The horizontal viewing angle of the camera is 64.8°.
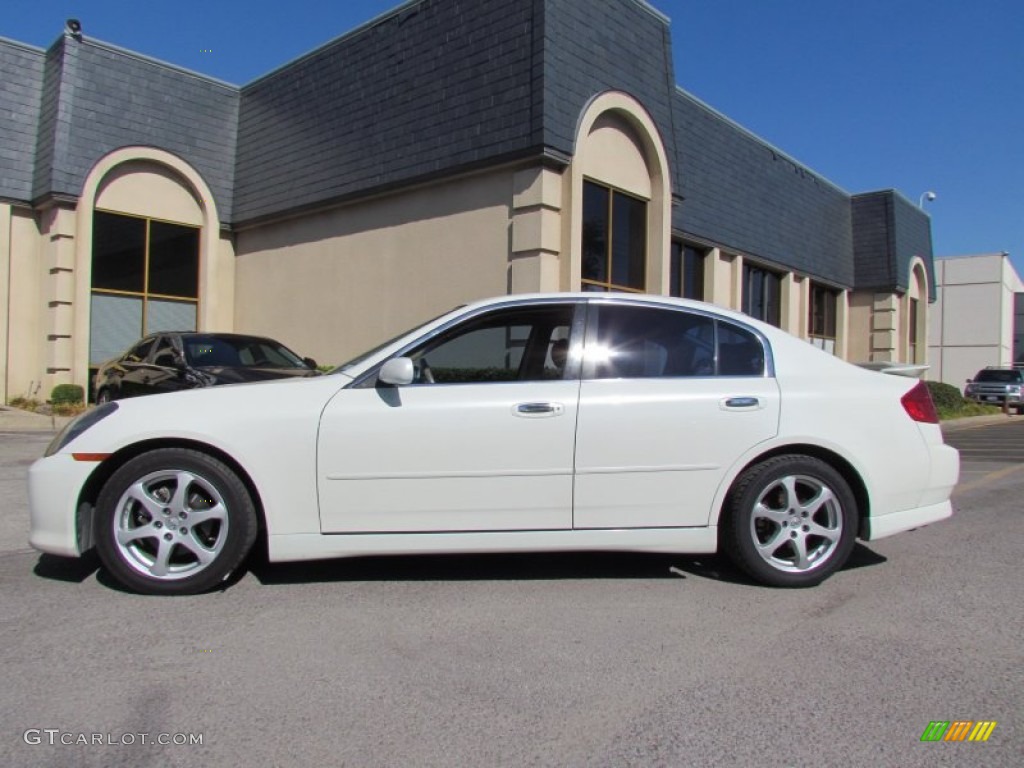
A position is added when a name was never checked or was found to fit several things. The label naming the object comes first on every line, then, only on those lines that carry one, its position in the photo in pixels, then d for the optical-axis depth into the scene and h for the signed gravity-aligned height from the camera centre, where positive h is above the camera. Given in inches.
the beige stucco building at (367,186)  461.7 +141.2
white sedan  164.6 -14.2
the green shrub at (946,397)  859.8 +2.2
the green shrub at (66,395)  572.4 -8.6
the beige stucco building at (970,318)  1589.6 +164.2
